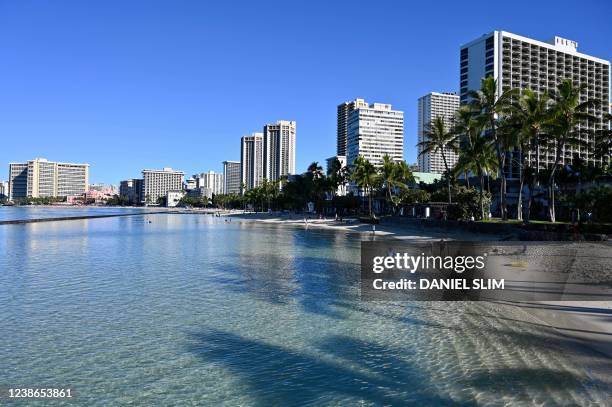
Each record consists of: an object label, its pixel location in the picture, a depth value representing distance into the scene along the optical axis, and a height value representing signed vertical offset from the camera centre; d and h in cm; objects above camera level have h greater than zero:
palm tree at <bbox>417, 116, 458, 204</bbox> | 6012 +913
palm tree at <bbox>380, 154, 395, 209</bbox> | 7744 +602
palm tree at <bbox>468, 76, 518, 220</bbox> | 4319 +984
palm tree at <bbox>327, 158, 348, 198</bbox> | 10425 +712
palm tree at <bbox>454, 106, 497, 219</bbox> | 5053 +668
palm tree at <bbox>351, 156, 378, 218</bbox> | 8038 +562
